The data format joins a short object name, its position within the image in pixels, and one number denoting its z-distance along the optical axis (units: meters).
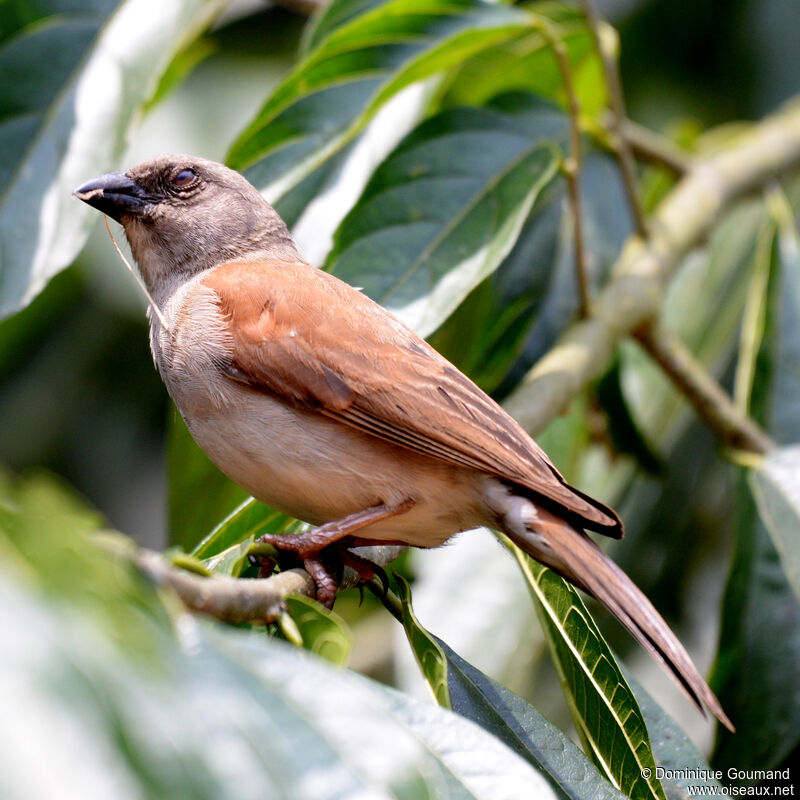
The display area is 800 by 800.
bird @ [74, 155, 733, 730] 5.30
